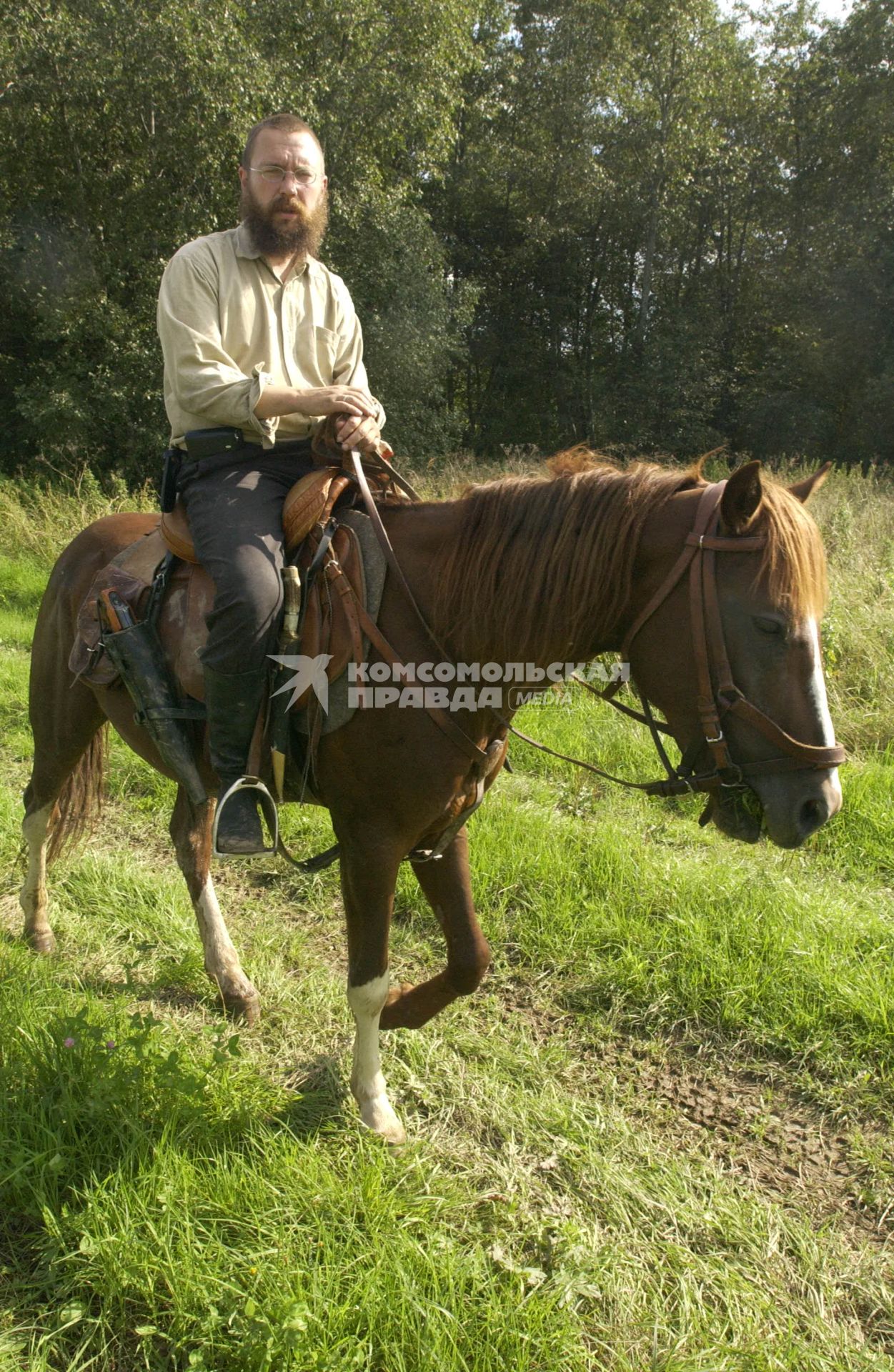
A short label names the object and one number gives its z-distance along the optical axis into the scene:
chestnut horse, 2.04
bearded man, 2.57
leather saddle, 2.58
